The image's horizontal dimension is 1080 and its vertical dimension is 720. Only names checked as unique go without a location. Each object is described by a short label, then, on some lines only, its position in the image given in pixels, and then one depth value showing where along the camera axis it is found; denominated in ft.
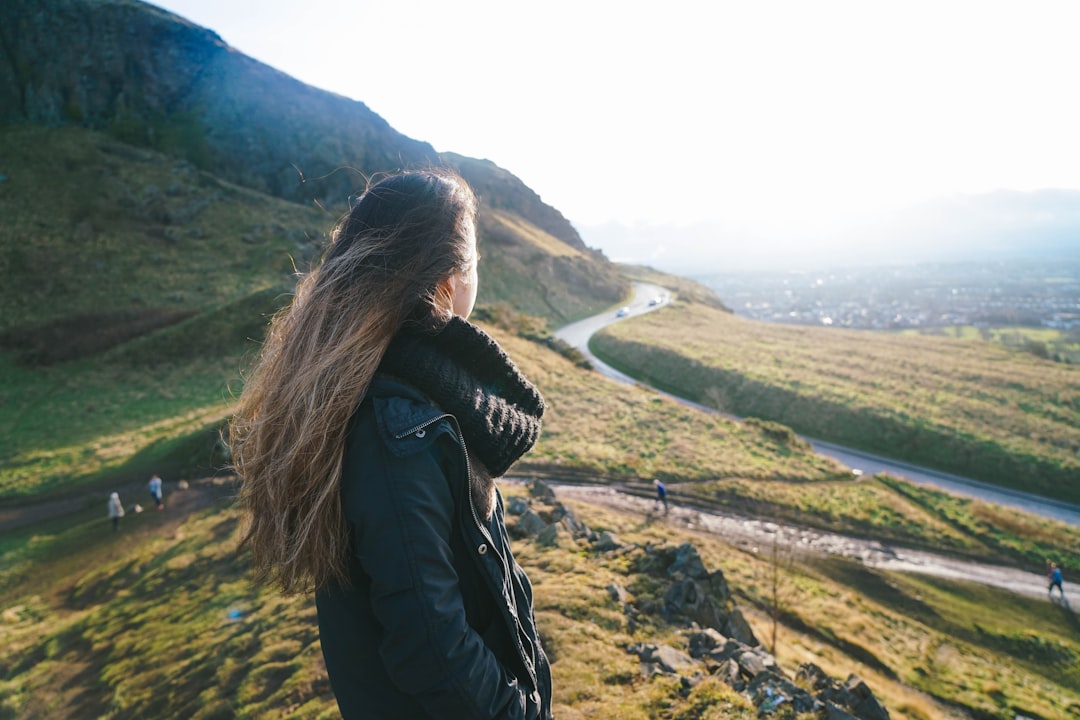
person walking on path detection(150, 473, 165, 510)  56.13
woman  5.94
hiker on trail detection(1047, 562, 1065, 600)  66.23
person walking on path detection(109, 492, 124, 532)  53.01
